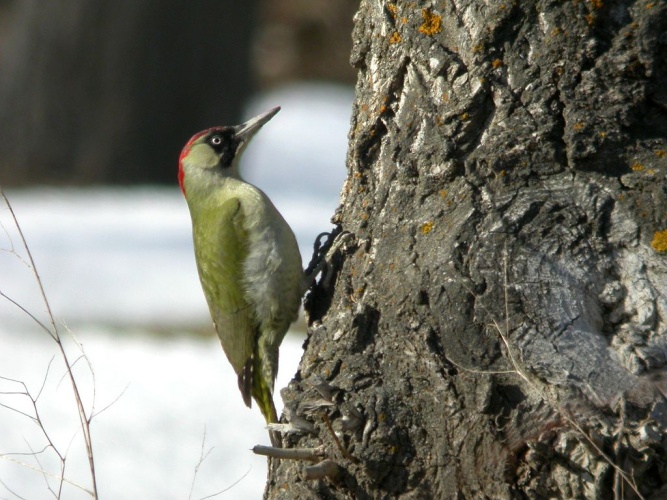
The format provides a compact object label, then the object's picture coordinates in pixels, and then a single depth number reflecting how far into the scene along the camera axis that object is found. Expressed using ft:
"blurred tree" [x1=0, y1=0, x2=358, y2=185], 78.54
